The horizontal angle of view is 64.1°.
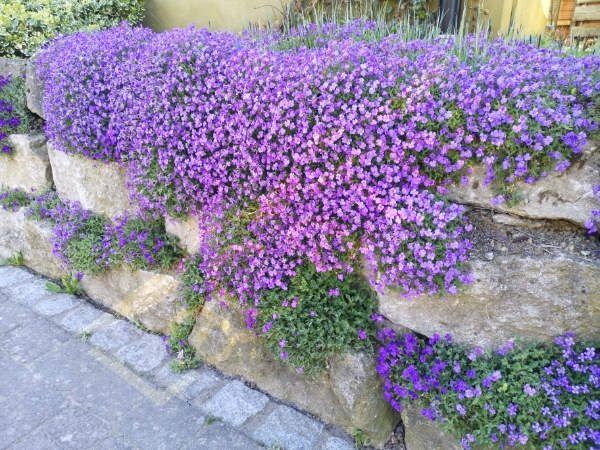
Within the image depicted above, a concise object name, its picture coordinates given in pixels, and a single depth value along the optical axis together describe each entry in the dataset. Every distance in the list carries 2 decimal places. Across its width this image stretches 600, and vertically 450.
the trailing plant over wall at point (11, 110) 4.31
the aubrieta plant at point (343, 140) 2.09
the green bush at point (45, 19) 4.69
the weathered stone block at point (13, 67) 4.44
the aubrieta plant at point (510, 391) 1.93
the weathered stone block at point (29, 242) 4.00
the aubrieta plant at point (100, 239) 3.21
